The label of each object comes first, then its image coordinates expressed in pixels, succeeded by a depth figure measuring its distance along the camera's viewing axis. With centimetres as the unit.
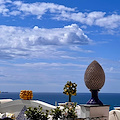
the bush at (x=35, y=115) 997
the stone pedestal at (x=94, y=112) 965
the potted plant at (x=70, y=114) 1021
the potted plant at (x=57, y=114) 1030
